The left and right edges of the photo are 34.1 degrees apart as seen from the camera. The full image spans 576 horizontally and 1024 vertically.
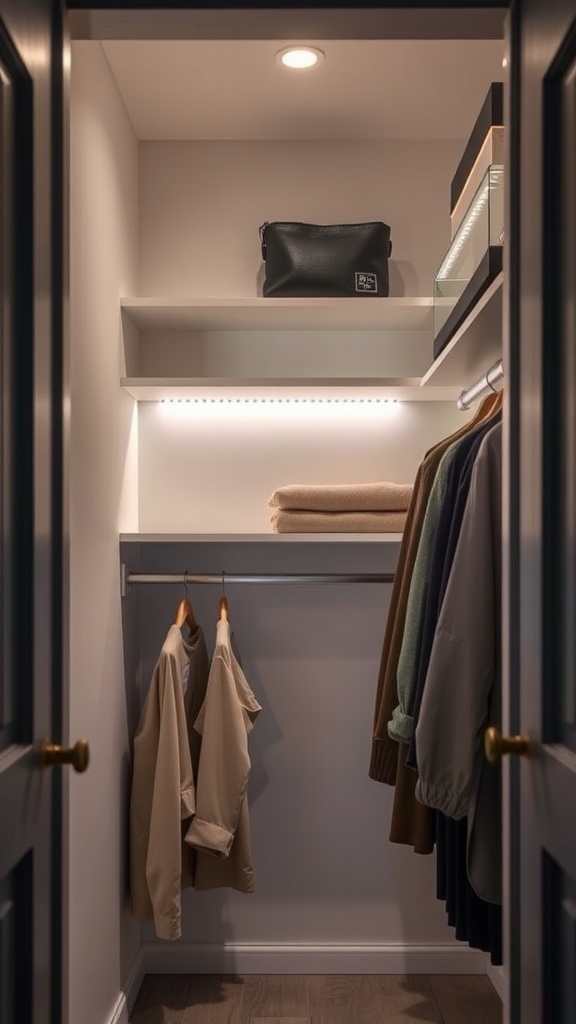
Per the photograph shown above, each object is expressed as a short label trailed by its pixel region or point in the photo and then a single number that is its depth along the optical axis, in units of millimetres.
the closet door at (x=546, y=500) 1073
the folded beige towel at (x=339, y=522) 2641
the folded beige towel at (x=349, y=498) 2648
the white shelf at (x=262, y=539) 2602
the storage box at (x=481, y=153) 1786
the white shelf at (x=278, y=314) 2678
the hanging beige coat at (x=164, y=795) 2510
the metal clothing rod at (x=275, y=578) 2670
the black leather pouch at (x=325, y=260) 2734
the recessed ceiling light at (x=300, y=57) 2363
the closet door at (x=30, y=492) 1082
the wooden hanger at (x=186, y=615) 2676
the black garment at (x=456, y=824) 1802
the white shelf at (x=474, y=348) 1739
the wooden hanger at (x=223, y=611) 2719
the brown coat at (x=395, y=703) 1997
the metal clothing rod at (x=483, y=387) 1915
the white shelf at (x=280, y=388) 2648
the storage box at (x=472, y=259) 1694
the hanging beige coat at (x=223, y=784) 2562
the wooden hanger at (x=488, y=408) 2006
